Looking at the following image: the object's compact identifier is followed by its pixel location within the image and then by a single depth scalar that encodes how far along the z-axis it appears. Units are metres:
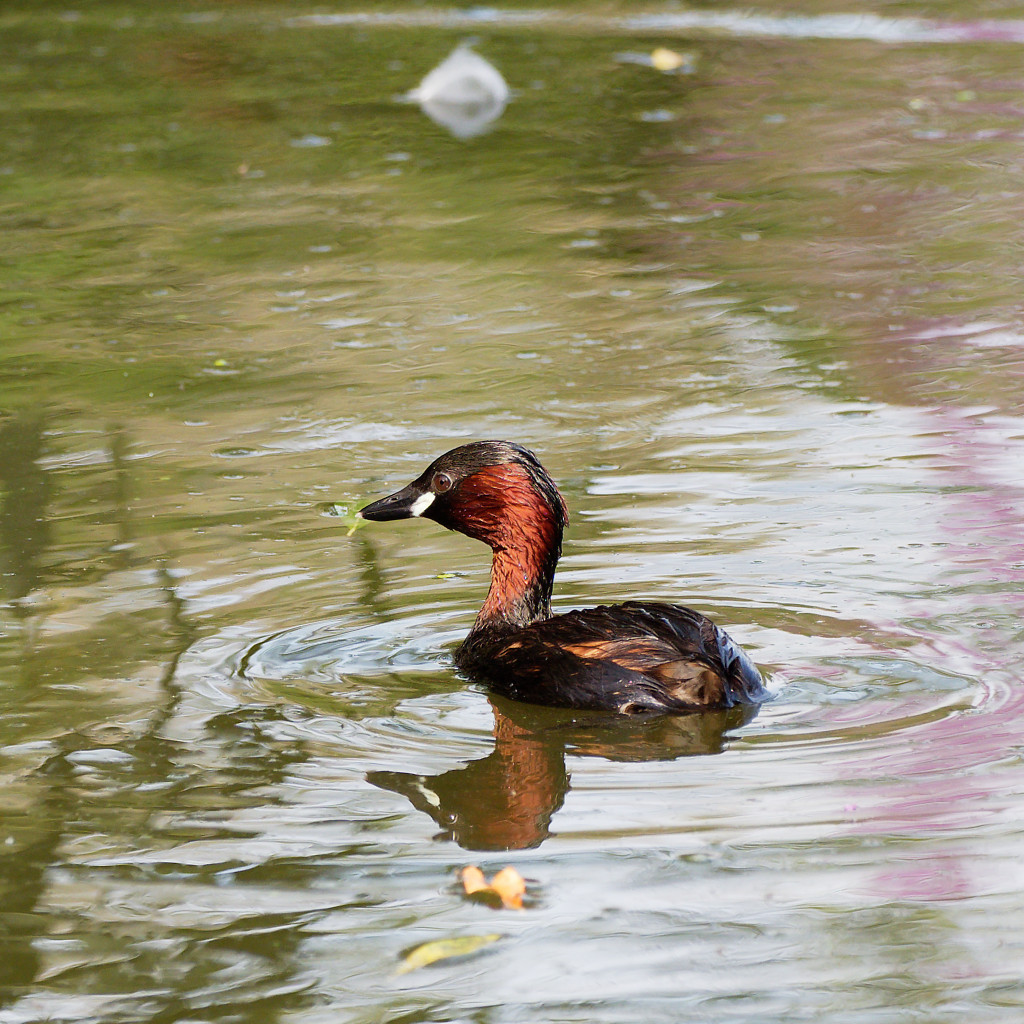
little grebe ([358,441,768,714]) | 10.56
